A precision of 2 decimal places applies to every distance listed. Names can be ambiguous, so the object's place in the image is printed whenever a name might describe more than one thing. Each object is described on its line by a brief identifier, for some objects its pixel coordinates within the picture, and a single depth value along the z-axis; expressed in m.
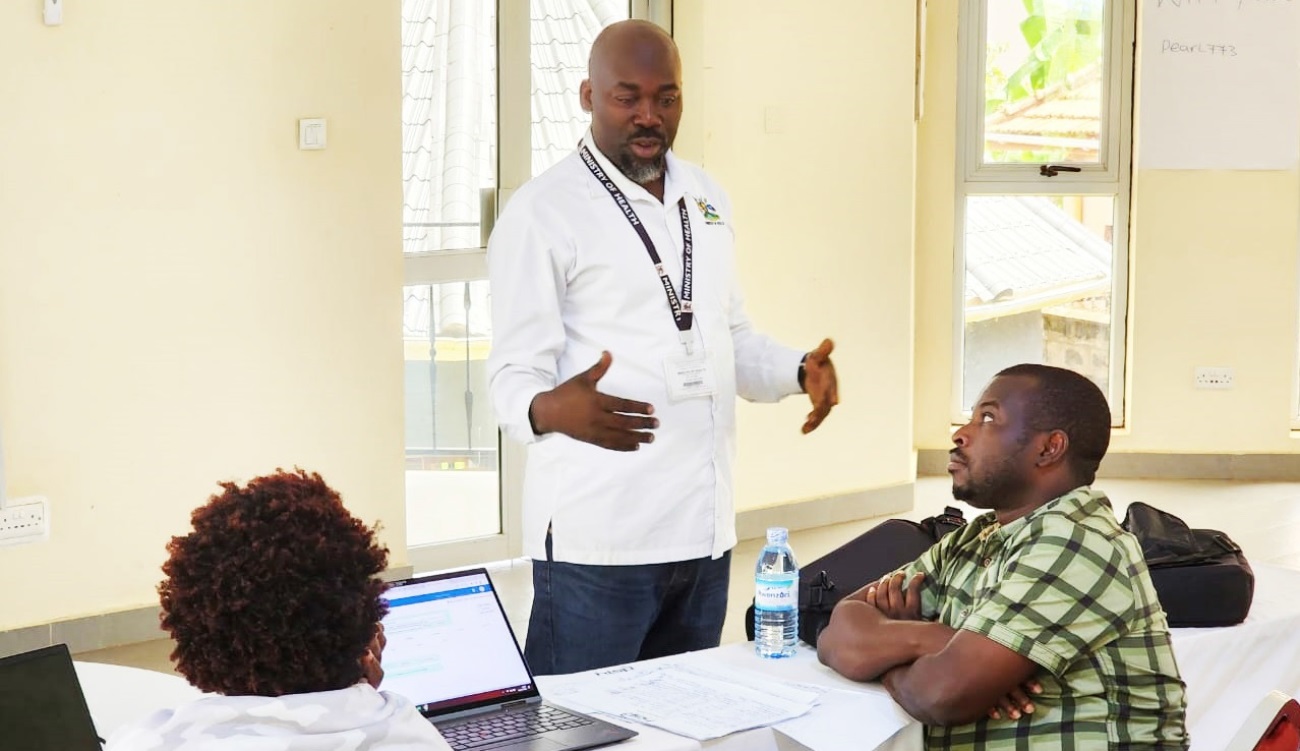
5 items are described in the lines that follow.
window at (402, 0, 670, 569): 5.37
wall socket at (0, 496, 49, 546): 4.24
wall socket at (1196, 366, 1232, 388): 7.30
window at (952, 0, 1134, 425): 7.32
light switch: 4.73
